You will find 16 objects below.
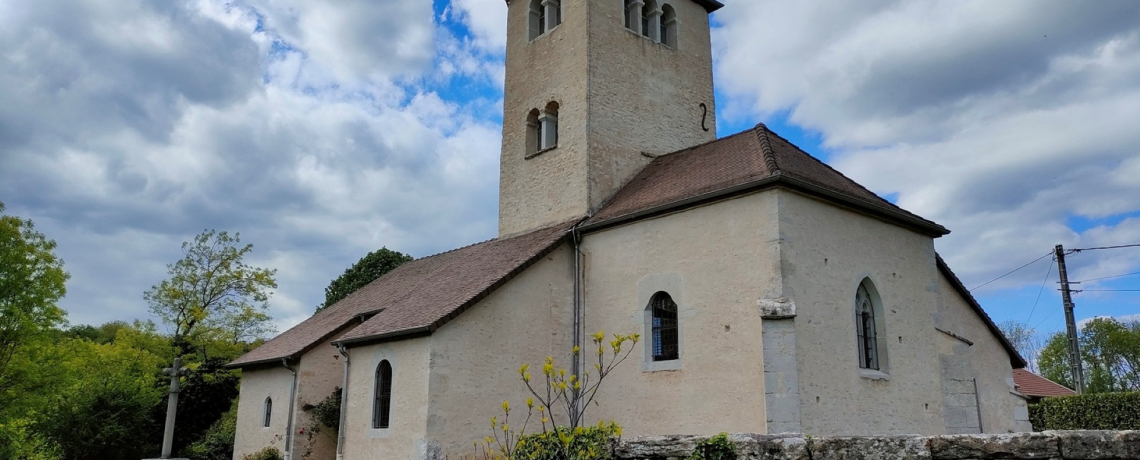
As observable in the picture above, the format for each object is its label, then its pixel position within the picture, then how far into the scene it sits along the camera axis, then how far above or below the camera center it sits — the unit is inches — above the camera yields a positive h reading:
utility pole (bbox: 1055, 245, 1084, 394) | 792.3 +88.1
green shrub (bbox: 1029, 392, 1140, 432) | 745.6 -0.4
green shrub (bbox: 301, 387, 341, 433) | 701.9 -4.2
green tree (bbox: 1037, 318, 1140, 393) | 1659.7 +124.9
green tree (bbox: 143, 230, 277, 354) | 1103.6 +160.3
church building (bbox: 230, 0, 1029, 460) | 489.7 +77.6
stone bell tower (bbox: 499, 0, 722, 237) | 696.4 +298.2
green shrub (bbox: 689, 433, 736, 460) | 228.1 -11.9
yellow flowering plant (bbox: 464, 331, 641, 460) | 233.6 -11.4
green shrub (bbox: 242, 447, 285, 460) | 719.1 -43.8
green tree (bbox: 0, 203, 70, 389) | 712.4 +108.0
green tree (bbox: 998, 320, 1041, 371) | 2240.4 +219.5
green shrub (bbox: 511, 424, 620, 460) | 246.2 -12.4
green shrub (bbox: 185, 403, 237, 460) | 882.8 -43.9
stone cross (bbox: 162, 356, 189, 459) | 657.6 +2.1
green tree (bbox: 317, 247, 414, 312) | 1149.7 +205.5
